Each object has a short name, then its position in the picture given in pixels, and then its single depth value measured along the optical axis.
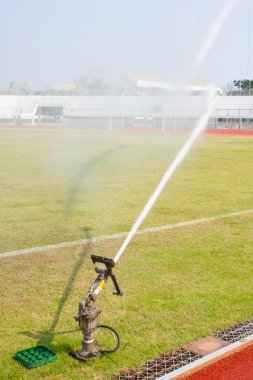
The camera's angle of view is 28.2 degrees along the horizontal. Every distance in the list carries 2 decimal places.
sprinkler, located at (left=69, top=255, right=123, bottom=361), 3.54
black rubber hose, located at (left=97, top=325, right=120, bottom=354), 3.77
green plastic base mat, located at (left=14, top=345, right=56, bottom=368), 3.57
